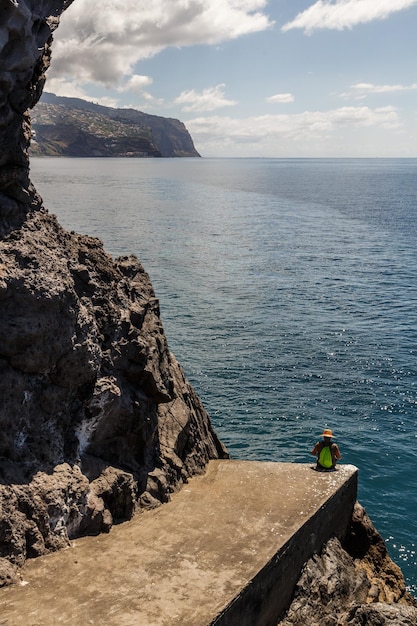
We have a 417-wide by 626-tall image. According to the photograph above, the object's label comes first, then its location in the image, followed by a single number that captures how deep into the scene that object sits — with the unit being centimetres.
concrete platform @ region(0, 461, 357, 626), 1395
